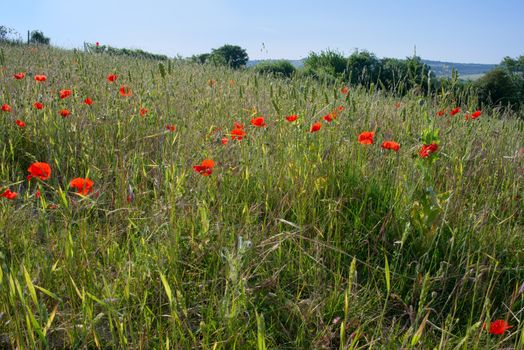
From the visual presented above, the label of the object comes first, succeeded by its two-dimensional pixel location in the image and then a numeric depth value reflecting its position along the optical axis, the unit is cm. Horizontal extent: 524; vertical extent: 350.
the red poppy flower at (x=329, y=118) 218
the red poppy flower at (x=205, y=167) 161
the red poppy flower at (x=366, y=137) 190
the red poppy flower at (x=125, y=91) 276
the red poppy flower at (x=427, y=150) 178
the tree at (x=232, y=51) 2963
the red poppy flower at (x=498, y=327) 112
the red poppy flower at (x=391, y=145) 185
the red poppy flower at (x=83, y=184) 141
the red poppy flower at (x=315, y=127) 199
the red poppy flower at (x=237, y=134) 199
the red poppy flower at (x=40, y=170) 144
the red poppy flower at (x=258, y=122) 207
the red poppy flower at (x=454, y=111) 256
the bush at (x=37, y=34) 2067
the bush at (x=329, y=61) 1784
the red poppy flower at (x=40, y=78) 283
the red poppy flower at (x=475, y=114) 257
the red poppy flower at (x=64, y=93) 250
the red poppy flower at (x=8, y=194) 143
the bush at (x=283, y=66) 1579
